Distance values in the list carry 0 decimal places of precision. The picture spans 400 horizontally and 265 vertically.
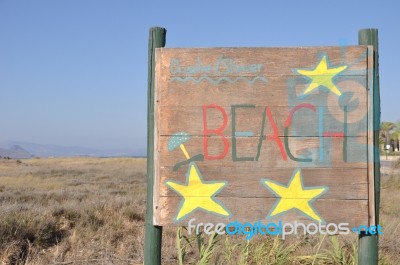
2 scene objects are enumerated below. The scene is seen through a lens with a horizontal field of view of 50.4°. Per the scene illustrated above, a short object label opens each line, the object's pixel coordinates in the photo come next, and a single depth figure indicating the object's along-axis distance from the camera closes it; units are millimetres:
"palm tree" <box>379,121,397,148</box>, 74312
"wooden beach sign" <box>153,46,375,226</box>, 3236
